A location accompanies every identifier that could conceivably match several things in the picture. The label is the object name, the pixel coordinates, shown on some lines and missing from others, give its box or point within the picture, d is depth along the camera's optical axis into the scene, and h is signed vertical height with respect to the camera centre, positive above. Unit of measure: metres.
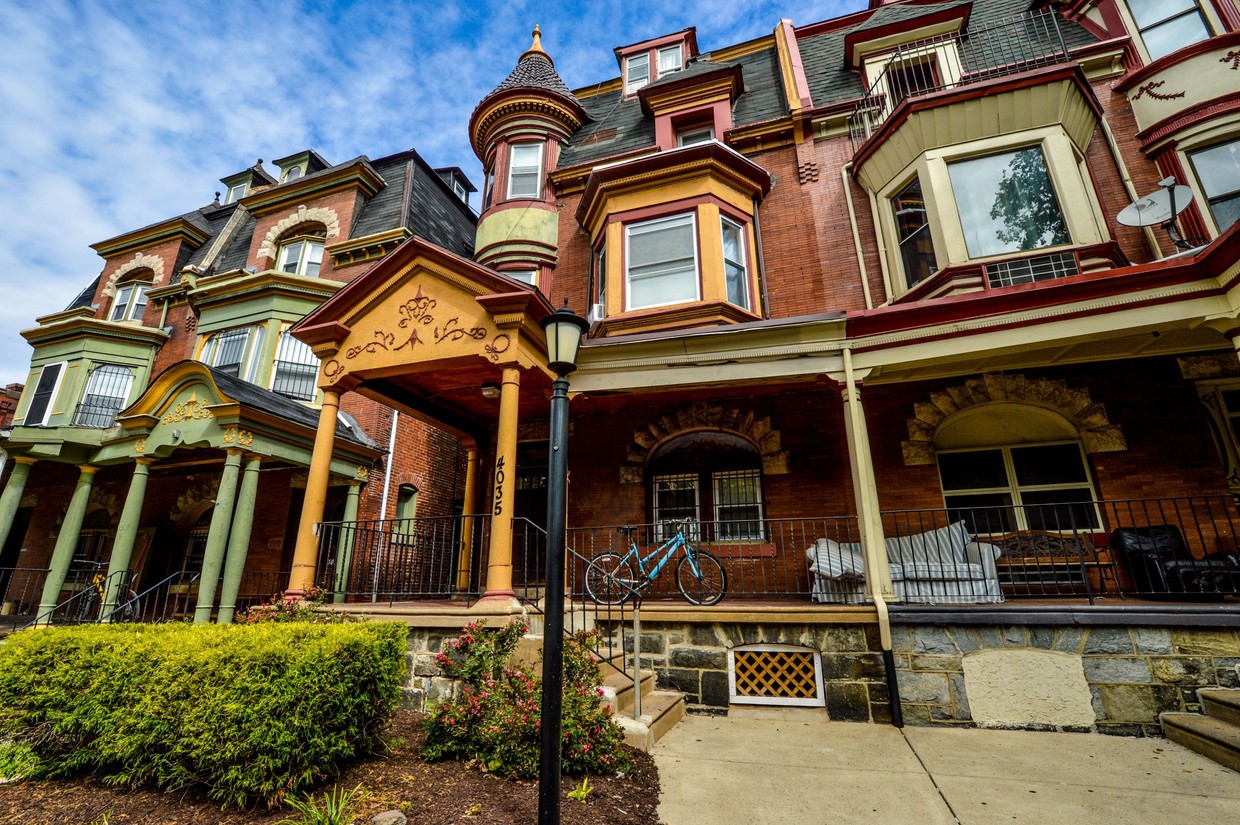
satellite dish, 7.03 +4.52
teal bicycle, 7.78 +0.14
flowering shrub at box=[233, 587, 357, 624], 6.16 -0.28
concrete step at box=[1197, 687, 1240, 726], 4.87 -1.10
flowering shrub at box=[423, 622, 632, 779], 4.24 -1.05
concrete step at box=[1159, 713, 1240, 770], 4.43 -1.30
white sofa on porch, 6.46 +0.10
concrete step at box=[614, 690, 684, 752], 4.95 -1.25
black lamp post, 3.16 +0.17
